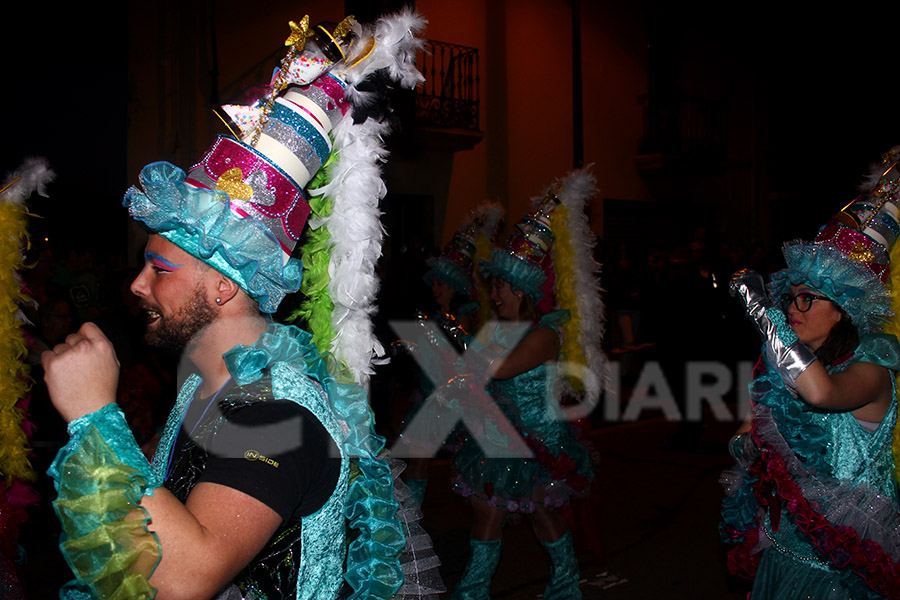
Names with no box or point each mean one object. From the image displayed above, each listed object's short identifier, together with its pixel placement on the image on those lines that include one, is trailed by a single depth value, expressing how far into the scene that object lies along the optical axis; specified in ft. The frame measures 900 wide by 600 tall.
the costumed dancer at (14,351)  10.99
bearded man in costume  5.03
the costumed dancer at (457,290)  18.56
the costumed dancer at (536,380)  14.62
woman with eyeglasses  9.71
